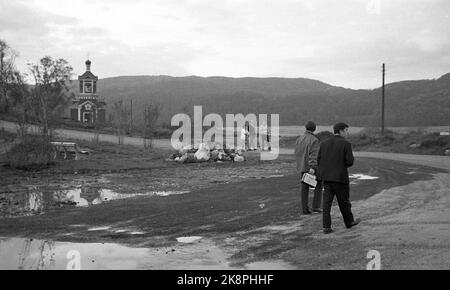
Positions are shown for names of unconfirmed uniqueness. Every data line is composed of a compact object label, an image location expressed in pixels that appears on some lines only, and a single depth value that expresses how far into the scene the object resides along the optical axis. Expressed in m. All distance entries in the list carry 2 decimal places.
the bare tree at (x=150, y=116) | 42.64
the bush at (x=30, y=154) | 22.55
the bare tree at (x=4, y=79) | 56.83
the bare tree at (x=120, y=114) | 43.51
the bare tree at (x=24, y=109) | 24.66
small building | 93.25
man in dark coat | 9.70
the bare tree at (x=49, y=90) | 27.97
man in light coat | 11.87
